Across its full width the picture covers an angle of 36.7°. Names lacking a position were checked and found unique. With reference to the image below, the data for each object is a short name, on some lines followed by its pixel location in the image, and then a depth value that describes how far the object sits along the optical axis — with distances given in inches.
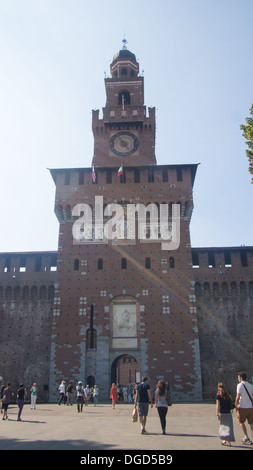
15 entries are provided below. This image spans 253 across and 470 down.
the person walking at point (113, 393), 783.7
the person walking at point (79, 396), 700.0
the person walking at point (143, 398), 411.3
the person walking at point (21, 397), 552.7
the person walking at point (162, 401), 394.9
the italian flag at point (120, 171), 1227.9
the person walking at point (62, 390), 889.4
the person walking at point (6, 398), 574.1
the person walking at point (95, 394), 846.5
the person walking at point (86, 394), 840.2
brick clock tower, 1072.8
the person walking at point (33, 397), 775.5
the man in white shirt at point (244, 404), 342.3
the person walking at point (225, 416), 333.1
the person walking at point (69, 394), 864.4
